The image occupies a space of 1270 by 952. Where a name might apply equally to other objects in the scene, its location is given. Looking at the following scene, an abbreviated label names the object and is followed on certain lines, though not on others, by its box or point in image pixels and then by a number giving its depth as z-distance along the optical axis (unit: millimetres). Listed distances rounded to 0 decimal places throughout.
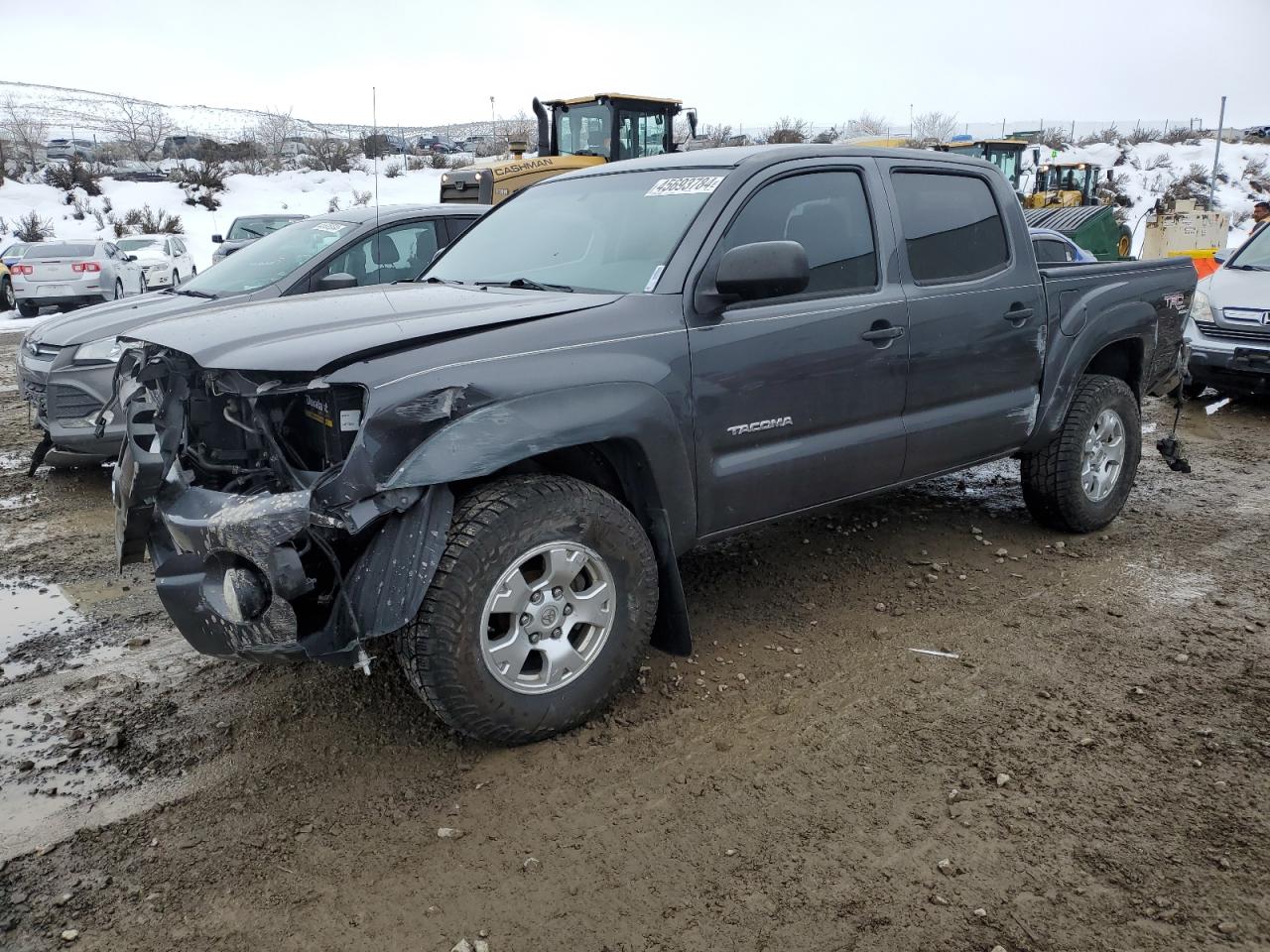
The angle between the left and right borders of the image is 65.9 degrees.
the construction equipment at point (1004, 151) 23641
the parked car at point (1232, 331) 8453
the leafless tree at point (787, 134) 44000
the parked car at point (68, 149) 40609
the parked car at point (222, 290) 6082
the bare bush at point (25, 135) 40281
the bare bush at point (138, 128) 45938
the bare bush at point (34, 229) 26484
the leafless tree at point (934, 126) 66438
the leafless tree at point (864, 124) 64181
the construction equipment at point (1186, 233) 18344
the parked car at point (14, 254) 17266
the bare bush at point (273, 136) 45809
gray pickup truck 2814
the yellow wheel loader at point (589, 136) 13859
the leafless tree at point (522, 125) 56719
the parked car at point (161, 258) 19719
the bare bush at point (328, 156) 40062
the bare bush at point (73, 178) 32844
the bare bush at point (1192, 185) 35344
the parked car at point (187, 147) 41938
